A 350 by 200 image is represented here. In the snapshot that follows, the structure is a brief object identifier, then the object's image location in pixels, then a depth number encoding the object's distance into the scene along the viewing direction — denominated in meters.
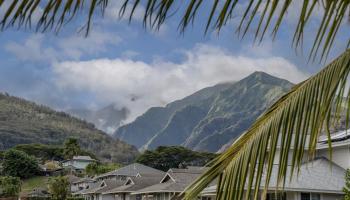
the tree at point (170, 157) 130.00
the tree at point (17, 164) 132.00
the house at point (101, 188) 74.49
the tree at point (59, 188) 79.81
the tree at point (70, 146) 100.00
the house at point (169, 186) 50.75
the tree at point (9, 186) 91.00
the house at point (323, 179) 28.11
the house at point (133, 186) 62.91
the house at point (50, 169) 141.50
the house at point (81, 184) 104.21
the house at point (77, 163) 149.20
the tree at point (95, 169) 120.60
